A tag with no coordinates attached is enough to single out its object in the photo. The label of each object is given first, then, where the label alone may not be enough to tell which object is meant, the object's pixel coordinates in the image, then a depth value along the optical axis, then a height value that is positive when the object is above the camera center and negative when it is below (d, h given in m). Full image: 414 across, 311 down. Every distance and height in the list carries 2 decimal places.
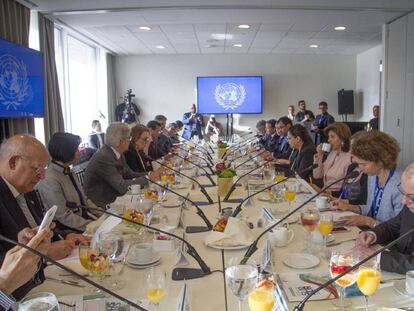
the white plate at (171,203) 2.36 -0.57
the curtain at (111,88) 9.37 +0.54
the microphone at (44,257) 0.90 -0.35
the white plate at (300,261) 1.42 -0.57
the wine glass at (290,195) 2.29 -0.51
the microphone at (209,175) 3.27 -0.61
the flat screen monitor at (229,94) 9.77 +0.35
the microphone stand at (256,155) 4.08 -0.58
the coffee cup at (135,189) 2.68 -0.54
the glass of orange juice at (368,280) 1.08 -0.48
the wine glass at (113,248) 1.32 -0.48
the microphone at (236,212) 1.99 -0.53
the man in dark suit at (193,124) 9.48 -0.36
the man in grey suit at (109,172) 3.13 -0.50
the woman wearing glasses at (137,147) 4.24 -0.40
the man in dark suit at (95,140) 7.37 -0.55
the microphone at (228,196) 2.59 -0.59
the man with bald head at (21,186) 1.57 -0.31
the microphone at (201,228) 1.91 -0.59
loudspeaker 9.57 +0.13
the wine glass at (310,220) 1.71 -0.50
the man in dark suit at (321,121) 8.22 -0.32
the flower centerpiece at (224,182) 2.70 -0.50
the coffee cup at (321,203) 2.21 -0.54
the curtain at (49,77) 5.61 +0.51
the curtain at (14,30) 4.51 +0.98
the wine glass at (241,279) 1.06 -0.46
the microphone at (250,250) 1.42 -0.54
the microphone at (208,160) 4.44 -0.61
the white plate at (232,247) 1.61 -0.57
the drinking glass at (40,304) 0.97 -0.48
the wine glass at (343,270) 1.12 -0.49
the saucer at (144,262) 1.46 -0.57
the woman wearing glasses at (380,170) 2.03 -0.35
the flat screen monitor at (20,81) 4.32 +0.36
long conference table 1.14 -0.58
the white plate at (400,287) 1.18 -0.56
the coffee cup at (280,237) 1.65 -0.55
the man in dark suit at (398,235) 1.34 -0.53
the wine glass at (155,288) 1.11 -0.51
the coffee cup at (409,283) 1.17 -0.53
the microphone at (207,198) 2.54 -0.59
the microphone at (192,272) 1.35 -0.57
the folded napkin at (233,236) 1.63 -0.54
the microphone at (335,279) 0.92 -0.42
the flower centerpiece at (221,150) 5.20 -0.55
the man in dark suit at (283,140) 5.47 -0.47
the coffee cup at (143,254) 1.48 -0.55
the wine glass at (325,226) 1.63 -0.50
